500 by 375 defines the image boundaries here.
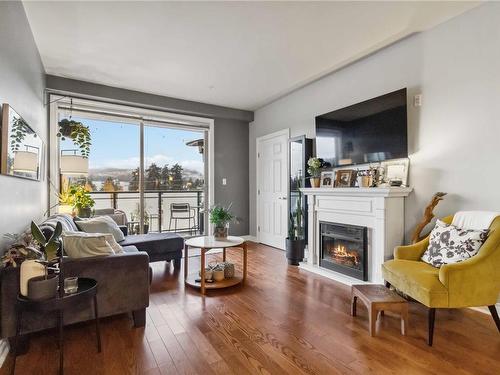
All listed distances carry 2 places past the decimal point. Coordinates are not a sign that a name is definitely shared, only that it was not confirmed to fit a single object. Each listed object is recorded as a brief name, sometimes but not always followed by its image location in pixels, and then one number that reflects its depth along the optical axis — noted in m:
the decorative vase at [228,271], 3.23
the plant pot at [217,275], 3.12
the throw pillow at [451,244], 2.12
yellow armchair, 1.95
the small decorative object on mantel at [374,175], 3.20
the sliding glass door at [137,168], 4.23
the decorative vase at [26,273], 1.66
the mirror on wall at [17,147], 1.88
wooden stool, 2.06
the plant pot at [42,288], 1.64
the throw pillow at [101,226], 3.31
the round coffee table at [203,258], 2.90
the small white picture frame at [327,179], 3.82
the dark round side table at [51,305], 1.60
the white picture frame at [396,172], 3.01
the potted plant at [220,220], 3.21
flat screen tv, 2.99
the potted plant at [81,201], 4.00
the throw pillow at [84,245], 2.08
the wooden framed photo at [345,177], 3.52
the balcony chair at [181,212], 5.86
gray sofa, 1.74
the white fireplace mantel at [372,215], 2.90
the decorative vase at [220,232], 3.26
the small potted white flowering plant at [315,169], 3.90
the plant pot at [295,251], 3.97
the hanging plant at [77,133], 4.07
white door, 4.92
